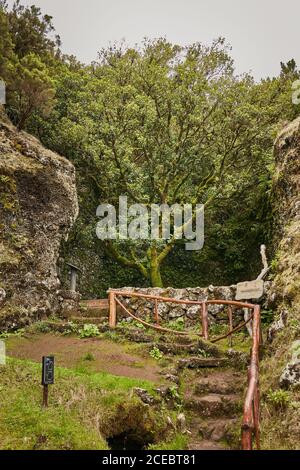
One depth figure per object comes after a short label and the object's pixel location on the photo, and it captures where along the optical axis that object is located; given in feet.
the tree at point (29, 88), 50.14
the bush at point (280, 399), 24.11
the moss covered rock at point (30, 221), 42.91
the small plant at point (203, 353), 36.18
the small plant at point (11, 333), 38.50
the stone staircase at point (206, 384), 25.81
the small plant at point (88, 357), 33.65
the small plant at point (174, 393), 28.99
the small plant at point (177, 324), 46.26
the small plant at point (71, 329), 40.60
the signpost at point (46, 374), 24.34
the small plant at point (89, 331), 39.68
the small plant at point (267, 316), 39.28
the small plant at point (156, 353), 35.31
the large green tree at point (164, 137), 59.00
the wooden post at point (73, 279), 58.44
